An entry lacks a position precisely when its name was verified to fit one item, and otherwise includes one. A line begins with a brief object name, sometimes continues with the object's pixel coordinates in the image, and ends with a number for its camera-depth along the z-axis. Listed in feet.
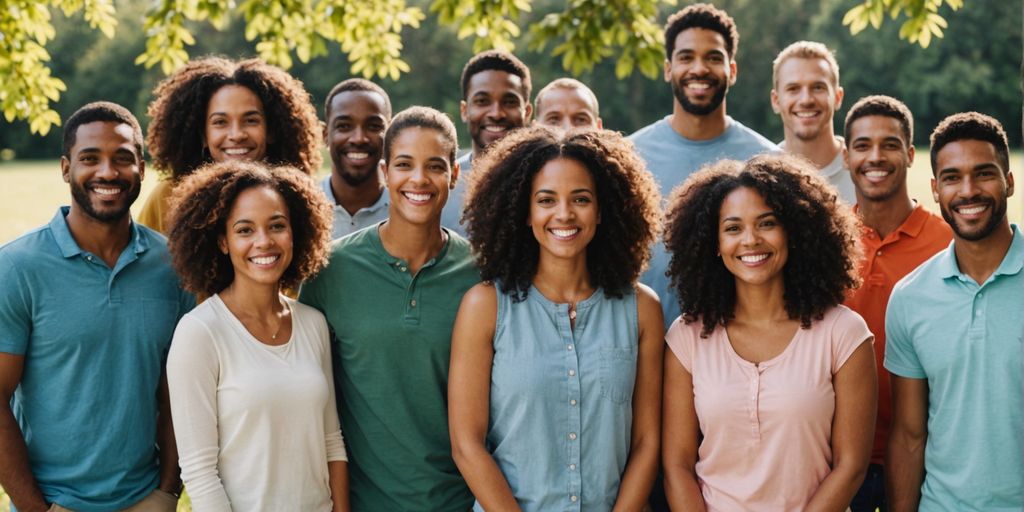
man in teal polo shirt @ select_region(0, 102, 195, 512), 13.92
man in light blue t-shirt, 18.94
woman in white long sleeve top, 12.93
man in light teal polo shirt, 13.26
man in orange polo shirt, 15.85
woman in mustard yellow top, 17.90
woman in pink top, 13.14
